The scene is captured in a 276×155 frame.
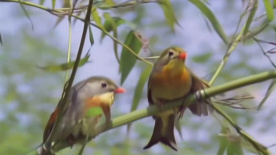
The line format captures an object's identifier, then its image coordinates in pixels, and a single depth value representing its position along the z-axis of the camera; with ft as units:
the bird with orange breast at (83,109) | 14.89
